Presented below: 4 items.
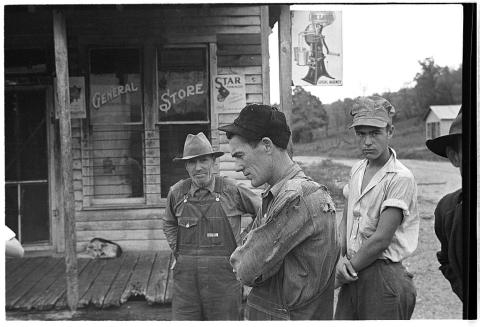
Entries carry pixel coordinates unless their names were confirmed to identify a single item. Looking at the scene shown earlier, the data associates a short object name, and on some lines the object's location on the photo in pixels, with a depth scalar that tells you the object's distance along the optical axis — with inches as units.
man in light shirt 110.8
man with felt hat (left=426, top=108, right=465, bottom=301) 128.1
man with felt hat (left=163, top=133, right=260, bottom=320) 128.0
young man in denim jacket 93.9
